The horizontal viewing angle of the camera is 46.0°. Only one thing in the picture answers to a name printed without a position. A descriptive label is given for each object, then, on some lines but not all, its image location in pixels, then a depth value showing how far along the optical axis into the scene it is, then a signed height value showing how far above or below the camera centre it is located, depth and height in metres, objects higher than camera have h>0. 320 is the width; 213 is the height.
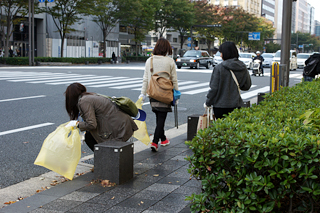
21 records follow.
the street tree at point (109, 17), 45.38 +6.02
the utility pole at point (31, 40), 32.00 +2.13
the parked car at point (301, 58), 38.81 +1.16
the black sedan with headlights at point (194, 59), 30.14 +0.65
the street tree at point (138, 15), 44.97 +6.44
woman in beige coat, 5.33 -0.06
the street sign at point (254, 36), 67.94 +5.84
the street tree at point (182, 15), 53.91 +7.54
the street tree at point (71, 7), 36.50 +5.54
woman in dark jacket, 4.54 -0.15
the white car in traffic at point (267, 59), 37.44 +0.94
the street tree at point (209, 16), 60.25 +8.21
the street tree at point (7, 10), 31.83 +4.74
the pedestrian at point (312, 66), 10.57 +0.09
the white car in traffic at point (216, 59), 33.34 +0.77
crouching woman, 4.19 -0.57
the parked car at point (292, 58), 33.22 +0.96
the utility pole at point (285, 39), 8.57 +0.68
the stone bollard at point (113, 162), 3.97 -1.02
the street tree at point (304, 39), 127.34 +10.31
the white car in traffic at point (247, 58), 31.89 +0.89
